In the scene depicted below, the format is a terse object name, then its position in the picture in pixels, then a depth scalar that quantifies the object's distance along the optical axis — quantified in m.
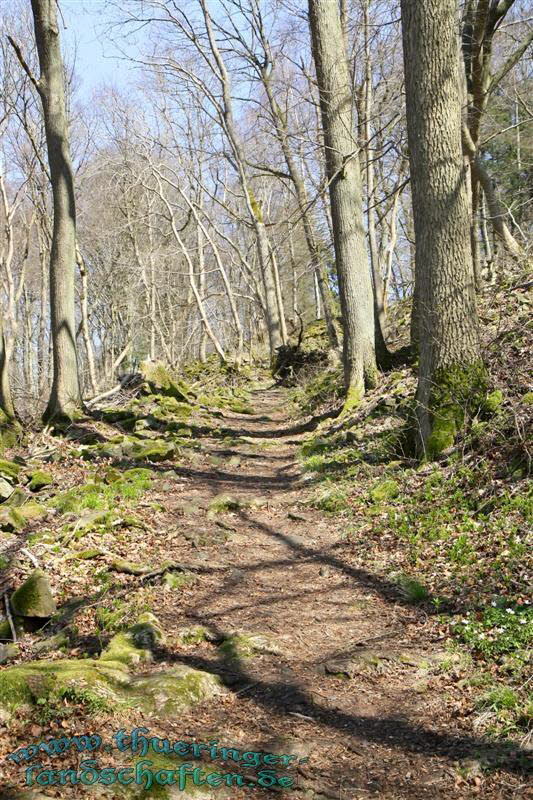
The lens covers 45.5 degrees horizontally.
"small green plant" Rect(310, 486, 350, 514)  7.35
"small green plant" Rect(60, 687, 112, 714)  3.42
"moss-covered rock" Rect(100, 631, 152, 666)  4.26
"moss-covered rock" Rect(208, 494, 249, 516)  7.86
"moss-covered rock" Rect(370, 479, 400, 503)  6.87
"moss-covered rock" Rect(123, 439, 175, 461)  10.01
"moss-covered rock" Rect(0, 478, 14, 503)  7.41
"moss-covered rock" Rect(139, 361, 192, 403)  15.16
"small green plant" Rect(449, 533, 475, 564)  5.10
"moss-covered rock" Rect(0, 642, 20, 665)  4.39
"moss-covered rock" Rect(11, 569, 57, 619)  4.96
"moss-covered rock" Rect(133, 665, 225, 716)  3.67
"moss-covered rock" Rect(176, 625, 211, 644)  4.70
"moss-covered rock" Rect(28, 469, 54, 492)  8.06
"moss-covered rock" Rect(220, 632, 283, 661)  4.46
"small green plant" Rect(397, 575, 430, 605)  4.96
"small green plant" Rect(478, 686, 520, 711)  3.43
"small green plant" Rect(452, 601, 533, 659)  3.92
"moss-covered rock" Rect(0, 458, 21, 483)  7.93
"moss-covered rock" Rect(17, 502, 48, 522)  6.97
